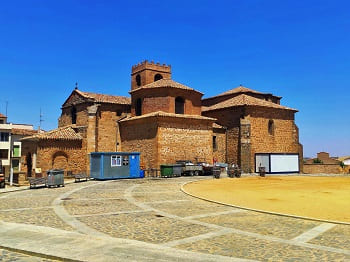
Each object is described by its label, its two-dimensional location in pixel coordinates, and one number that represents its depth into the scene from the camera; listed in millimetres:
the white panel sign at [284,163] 36031
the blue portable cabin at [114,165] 27312
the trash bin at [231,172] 29750
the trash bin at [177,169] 30031
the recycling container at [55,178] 21688
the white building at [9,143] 47969
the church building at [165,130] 31891
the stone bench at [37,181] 21344
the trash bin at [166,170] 29489
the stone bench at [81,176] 26172
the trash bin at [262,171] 31438
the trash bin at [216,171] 28283
